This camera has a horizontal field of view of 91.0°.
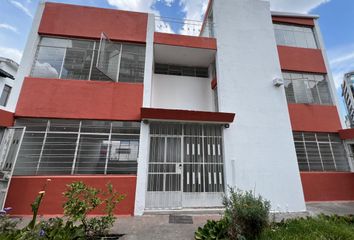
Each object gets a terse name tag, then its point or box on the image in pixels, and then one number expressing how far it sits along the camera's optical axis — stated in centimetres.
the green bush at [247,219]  339
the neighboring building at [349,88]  1468
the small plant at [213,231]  355
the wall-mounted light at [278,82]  710
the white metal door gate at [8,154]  493
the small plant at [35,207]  328
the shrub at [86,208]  356
